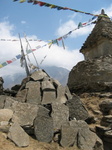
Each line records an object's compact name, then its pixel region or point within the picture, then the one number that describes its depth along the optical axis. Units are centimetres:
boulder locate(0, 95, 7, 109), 695
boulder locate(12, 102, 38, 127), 625
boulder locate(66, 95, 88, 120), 746
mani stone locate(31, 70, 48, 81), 868
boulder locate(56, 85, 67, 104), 805
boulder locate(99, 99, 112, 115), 839
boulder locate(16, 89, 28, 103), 777
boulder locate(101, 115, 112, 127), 755
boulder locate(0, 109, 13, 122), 605
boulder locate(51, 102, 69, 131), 671
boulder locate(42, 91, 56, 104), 781
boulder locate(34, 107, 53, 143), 593
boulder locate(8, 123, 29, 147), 535
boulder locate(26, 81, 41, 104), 777
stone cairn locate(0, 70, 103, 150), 591
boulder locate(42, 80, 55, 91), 818
